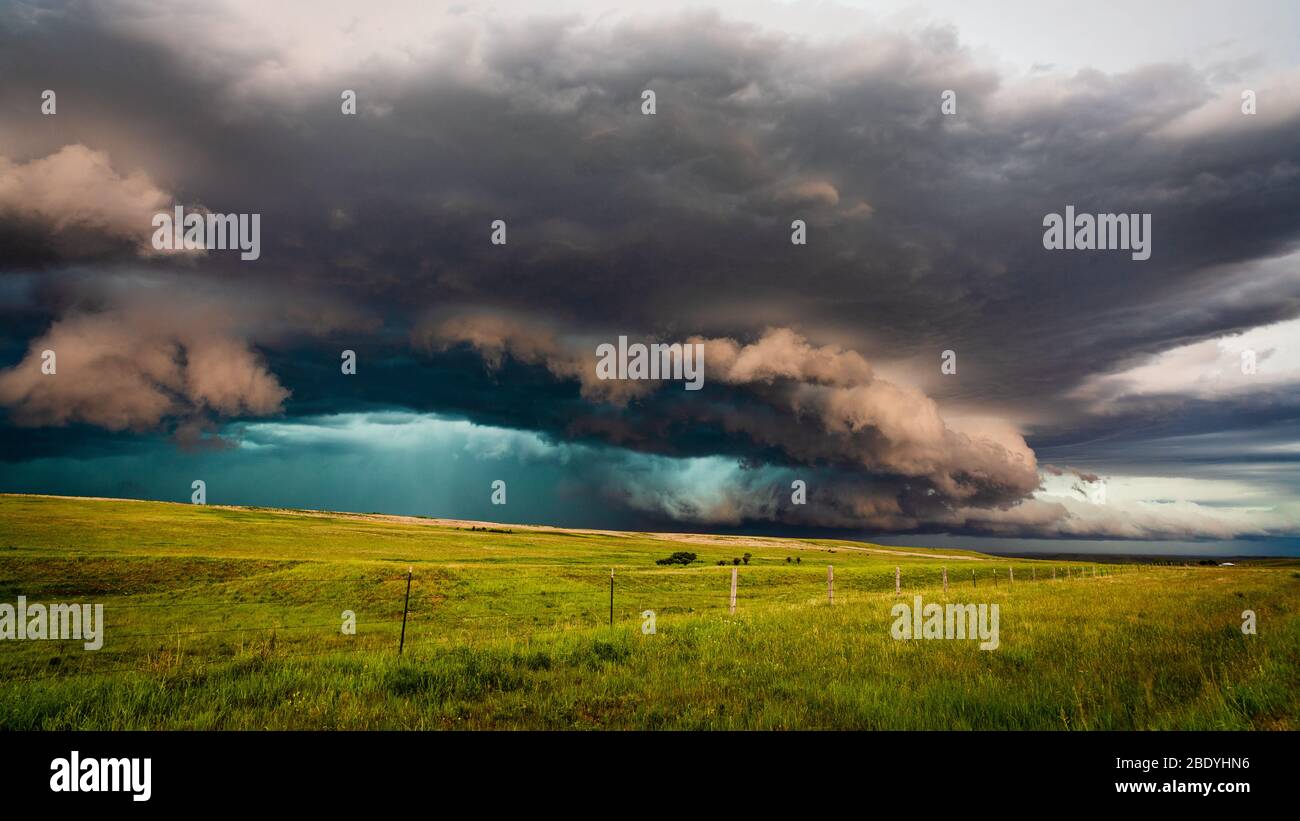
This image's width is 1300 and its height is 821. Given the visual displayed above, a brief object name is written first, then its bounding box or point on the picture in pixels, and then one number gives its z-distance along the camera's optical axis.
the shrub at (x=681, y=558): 85.94
